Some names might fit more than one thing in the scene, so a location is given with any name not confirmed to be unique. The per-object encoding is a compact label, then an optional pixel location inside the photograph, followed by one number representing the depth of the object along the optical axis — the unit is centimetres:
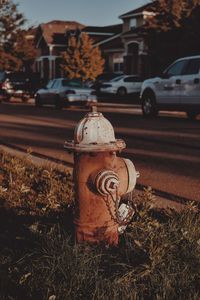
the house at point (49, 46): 7175
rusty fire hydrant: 353
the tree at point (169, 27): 3110
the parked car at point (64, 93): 2547
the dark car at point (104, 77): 4300
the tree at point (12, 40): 5172
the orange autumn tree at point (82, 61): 4744
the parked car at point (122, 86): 3922
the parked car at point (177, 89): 1680
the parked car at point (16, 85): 3350
